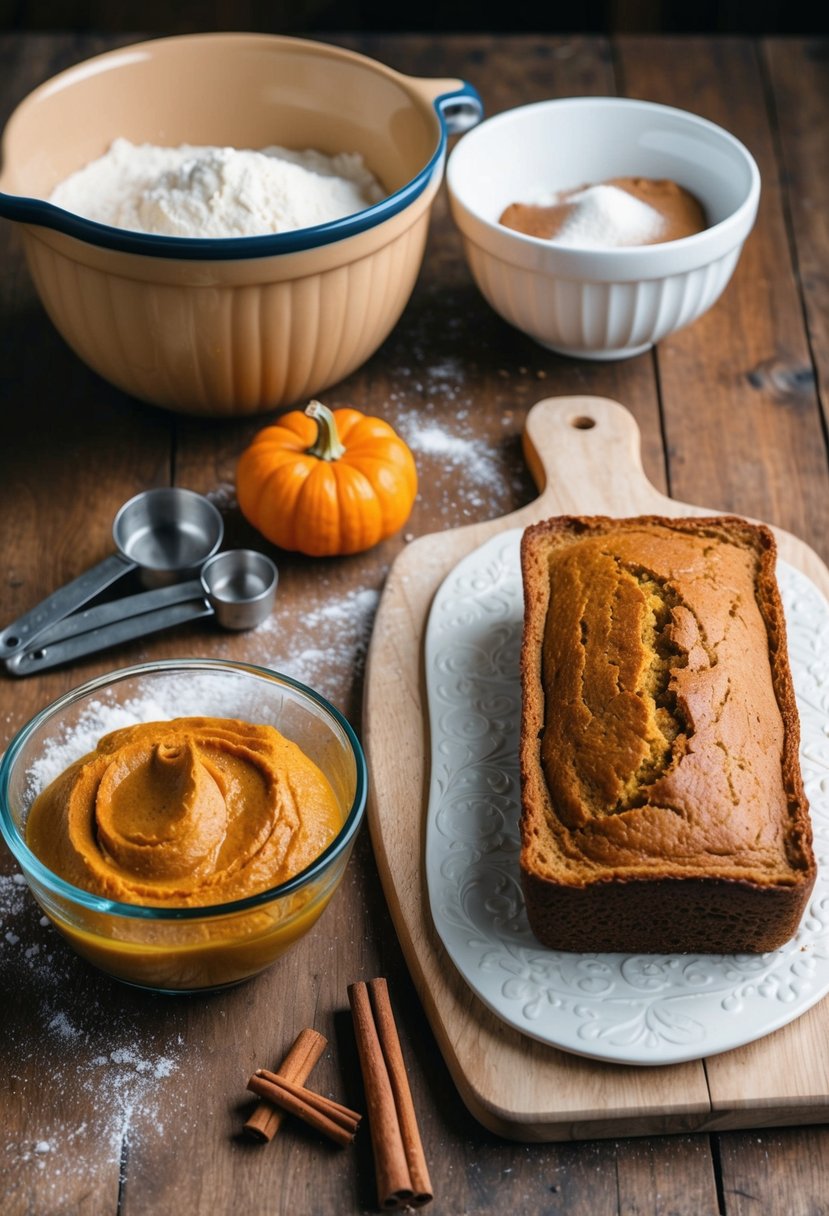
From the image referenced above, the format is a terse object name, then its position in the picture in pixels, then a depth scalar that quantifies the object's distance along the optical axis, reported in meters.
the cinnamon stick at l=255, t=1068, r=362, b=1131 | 0.94
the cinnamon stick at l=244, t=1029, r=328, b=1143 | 0.94
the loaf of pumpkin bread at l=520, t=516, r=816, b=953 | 0.96
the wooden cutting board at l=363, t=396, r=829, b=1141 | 0.94
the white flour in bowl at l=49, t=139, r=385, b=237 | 1.15
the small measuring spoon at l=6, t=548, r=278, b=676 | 1.10
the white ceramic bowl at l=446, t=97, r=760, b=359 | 1.21
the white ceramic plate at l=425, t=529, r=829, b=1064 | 0.96
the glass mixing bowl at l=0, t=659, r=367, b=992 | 0.93
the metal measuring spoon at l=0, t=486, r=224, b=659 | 1.14
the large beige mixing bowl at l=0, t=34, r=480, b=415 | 1.12
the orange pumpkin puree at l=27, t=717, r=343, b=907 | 0.94
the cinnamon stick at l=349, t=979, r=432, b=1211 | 0.92
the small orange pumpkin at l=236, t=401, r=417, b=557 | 1.14
